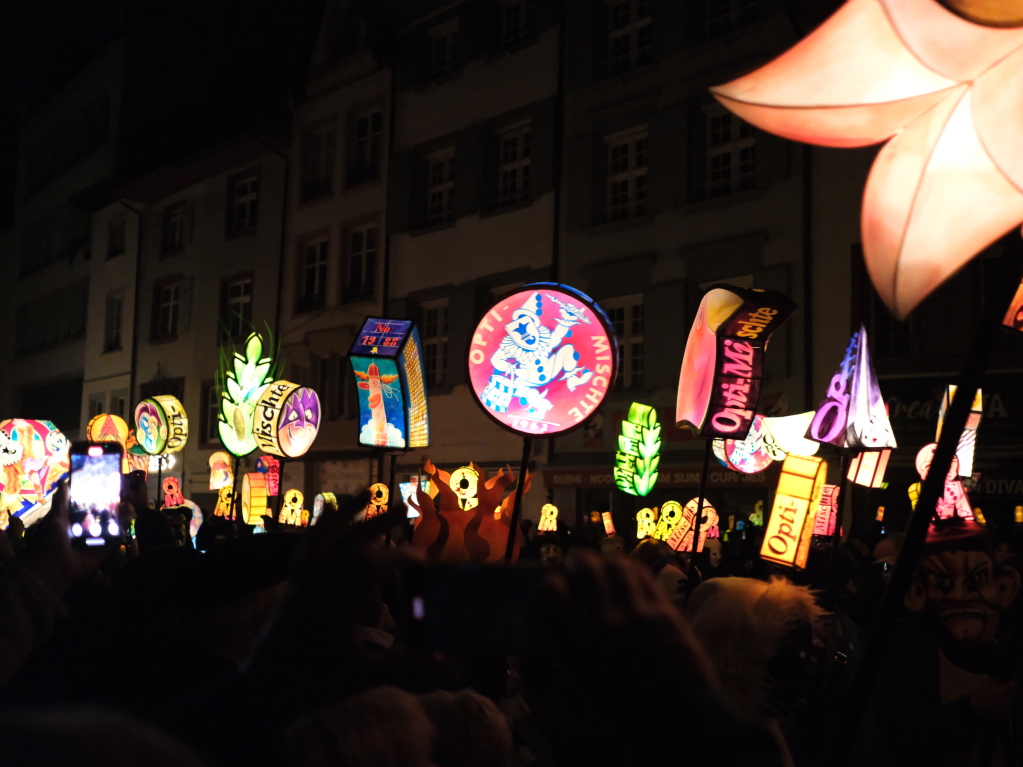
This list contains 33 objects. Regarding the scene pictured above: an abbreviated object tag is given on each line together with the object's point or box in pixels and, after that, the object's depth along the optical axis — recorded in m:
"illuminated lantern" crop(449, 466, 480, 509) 9.02
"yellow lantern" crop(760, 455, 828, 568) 7.07
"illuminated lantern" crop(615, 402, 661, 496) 12.46
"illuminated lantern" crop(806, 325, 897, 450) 8.13
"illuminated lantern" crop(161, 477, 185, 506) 19.42
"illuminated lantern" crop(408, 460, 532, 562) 5.12
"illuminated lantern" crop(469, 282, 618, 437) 5.51
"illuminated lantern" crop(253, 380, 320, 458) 11.56
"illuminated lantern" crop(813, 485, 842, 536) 11.55
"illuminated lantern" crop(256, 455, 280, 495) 19.66
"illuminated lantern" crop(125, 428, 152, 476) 19.09
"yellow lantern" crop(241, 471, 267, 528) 16.66
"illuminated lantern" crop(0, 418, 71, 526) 9.61
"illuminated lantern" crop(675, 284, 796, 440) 6.97
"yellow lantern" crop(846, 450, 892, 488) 10.70
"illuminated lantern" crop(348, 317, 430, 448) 7.82
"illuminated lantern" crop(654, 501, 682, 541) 12.52
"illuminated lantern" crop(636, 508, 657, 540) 13.18
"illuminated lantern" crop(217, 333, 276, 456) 12.82
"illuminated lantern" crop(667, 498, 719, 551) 11.84
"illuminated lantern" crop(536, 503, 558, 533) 15.02
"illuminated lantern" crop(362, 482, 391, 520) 12.45
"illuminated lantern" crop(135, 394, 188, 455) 16.36
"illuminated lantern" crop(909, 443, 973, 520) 9.24
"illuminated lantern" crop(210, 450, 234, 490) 22.39
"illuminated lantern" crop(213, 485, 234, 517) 18.36
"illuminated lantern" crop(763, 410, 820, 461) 11.27
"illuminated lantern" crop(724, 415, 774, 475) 12.44
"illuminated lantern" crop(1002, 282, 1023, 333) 4.70
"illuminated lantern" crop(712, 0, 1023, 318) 1.79
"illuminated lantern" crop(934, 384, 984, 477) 10.02
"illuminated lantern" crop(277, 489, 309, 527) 16.98
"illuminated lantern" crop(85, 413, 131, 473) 17.31
